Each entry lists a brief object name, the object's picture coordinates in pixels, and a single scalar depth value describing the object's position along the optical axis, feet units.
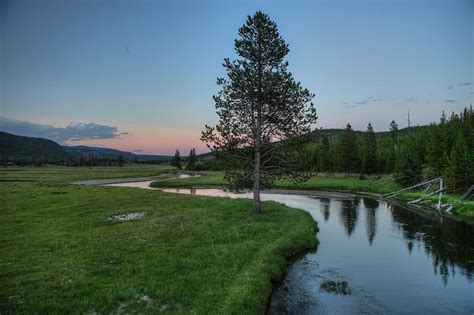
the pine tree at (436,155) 200.56
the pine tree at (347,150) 319.51
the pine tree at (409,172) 205.10
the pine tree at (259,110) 97.81
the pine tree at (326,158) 359.91
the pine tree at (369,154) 346.33
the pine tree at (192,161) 555.28
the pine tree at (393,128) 505.25
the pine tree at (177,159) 640.99
